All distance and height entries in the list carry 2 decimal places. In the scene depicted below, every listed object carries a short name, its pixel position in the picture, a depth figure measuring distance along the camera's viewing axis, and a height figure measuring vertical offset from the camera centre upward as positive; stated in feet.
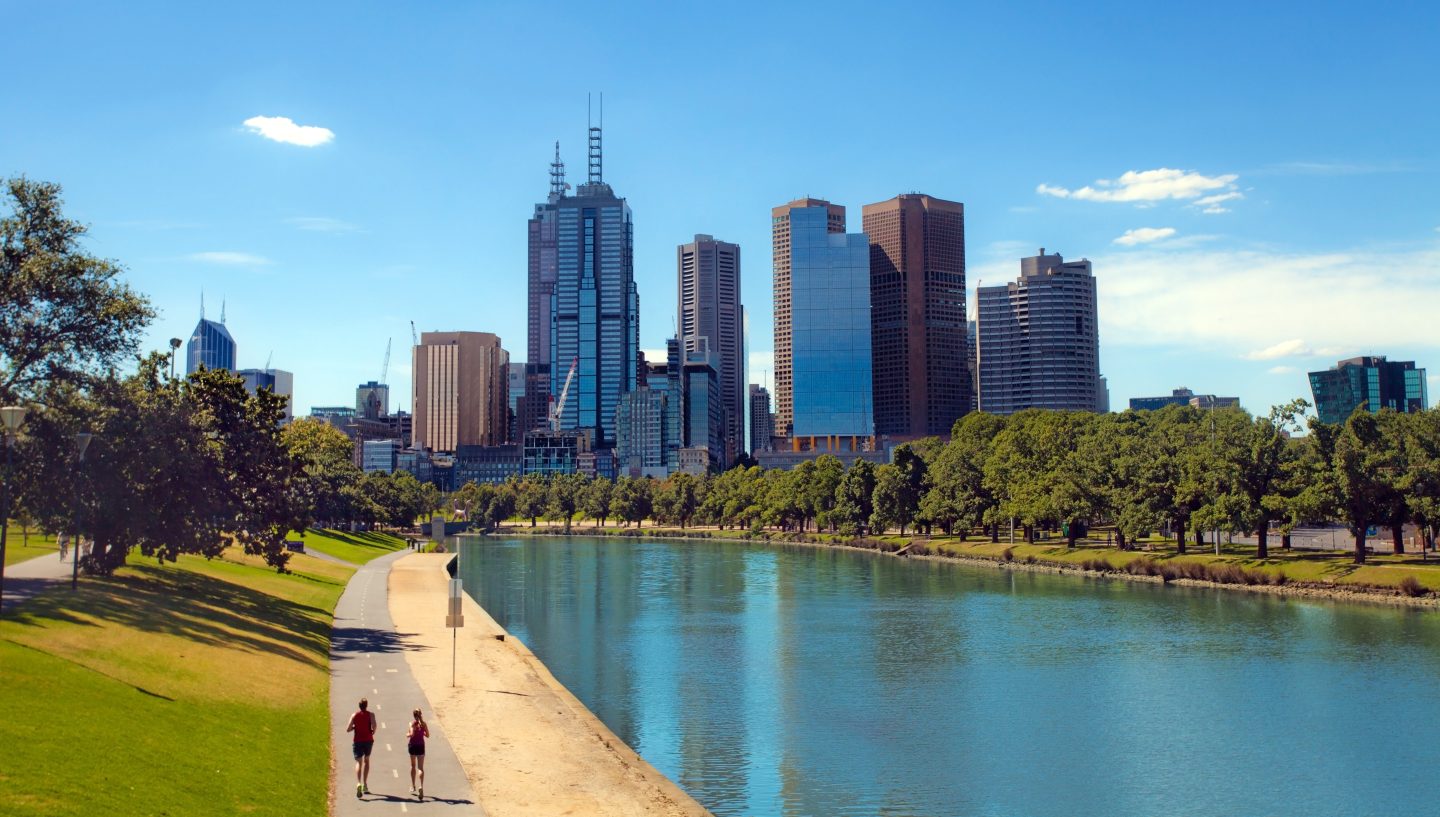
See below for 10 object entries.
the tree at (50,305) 194.80 +32.28
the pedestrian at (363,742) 104.12 -22.81
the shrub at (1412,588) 304.30 -29.35
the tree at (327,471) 501.97 +8.66
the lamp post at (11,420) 139.54 +8.93
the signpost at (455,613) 169.27 -18.22
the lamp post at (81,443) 166.80 +7.24
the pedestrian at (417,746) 105.09 -23.40
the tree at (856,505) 650.84 -12.15
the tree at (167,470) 197.47 +4.06
